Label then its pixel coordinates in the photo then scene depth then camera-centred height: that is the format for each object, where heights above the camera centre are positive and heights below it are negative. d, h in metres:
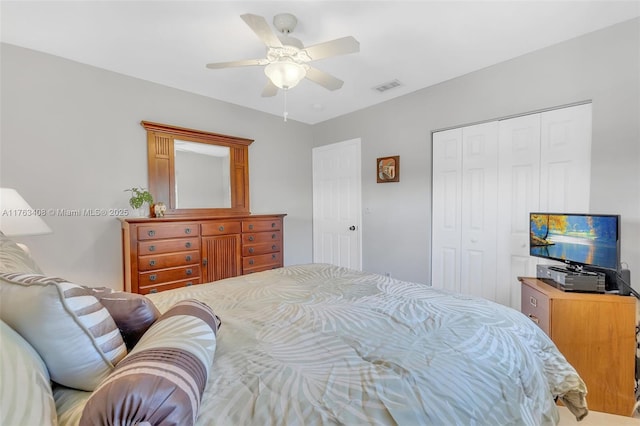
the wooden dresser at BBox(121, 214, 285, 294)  2.47 -0.42
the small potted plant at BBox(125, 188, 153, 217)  2.70 +0.08
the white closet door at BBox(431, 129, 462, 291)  2.96 -0.02
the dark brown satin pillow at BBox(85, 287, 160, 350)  0.92 -0.36
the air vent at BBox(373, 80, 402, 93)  3.00 +1.36
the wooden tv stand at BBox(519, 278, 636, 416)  1.66 -0.82
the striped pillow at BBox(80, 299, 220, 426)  0.56 -0.39
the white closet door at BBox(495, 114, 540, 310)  2.47 +0.10
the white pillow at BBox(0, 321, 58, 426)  0.51 -0.36
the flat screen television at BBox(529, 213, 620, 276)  1.72 -0.22
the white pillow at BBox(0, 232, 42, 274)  0.99 -0.20
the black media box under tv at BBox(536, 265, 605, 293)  1.75 -0.48
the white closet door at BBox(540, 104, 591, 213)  2.21 +0.39
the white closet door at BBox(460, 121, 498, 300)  2.71 -0.02
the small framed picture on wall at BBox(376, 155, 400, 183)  3.46 +0.49
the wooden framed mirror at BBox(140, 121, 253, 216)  3.01 +0.45
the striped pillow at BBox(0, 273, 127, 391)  0.68 -0.30
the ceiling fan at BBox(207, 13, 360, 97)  1.72 +1.02
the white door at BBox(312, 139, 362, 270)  3.96 +0.05
